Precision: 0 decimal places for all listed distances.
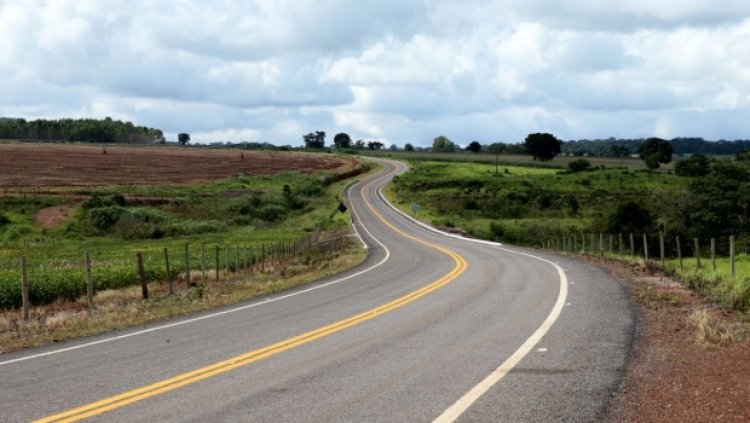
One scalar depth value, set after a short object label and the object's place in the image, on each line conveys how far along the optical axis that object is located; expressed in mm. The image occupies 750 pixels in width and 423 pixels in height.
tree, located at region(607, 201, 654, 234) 80000
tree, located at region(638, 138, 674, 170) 186275
